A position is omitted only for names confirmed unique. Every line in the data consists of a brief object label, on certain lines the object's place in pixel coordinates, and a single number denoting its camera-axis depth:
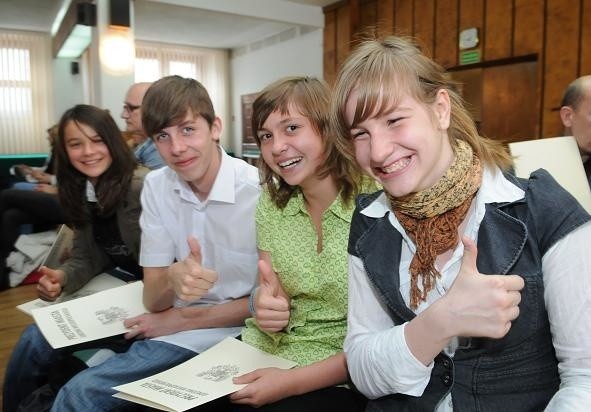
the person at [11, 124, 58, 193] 4.91
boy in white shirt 1.60
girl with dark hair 1.91
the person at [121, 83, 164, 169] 3.23
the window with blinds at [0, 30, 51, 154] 8.55
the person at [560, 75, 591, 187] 2.44
